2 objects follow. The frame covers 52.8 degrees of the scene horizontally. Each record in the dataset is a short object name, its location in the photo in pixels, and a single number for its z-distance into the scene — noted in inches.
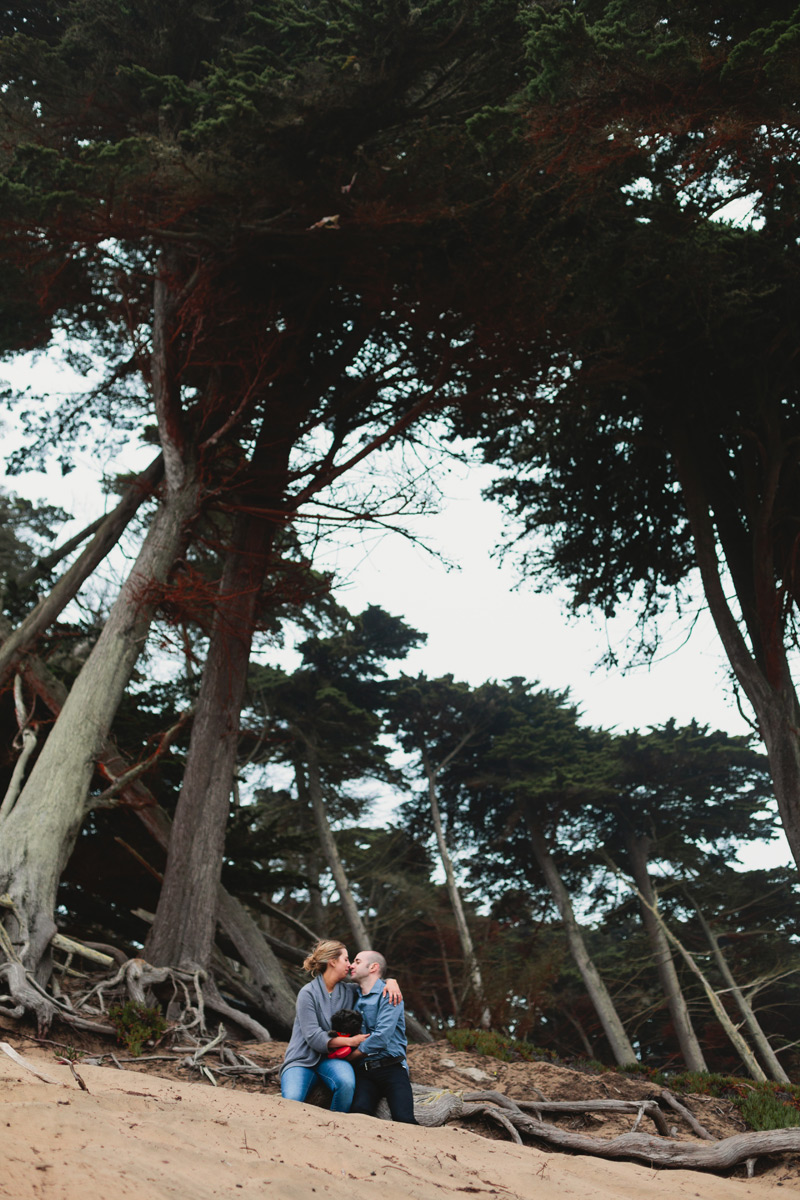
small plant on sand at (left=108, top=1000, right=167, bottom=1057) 214.7
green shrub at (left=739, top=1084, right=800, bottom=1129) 222.4
